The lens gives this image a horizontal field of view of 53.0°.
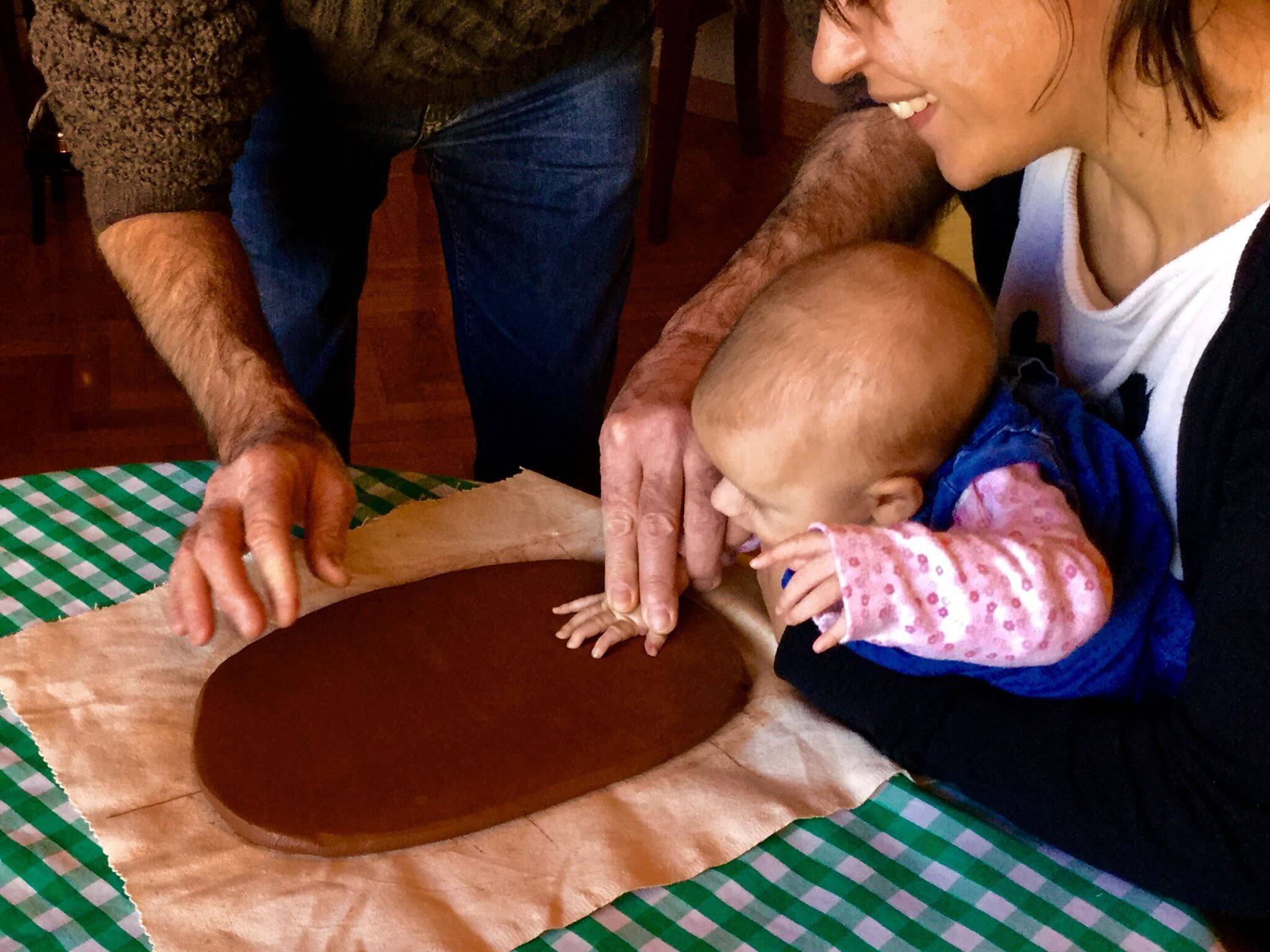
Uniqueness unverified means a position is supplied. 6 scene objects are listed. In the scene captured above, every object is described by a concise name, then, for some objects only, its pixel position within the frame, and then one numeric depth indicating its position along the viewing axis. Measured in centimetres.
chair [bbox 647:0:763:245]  359
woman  86
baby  88
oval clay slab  93
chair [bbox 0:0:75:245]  333
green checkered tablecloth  86
